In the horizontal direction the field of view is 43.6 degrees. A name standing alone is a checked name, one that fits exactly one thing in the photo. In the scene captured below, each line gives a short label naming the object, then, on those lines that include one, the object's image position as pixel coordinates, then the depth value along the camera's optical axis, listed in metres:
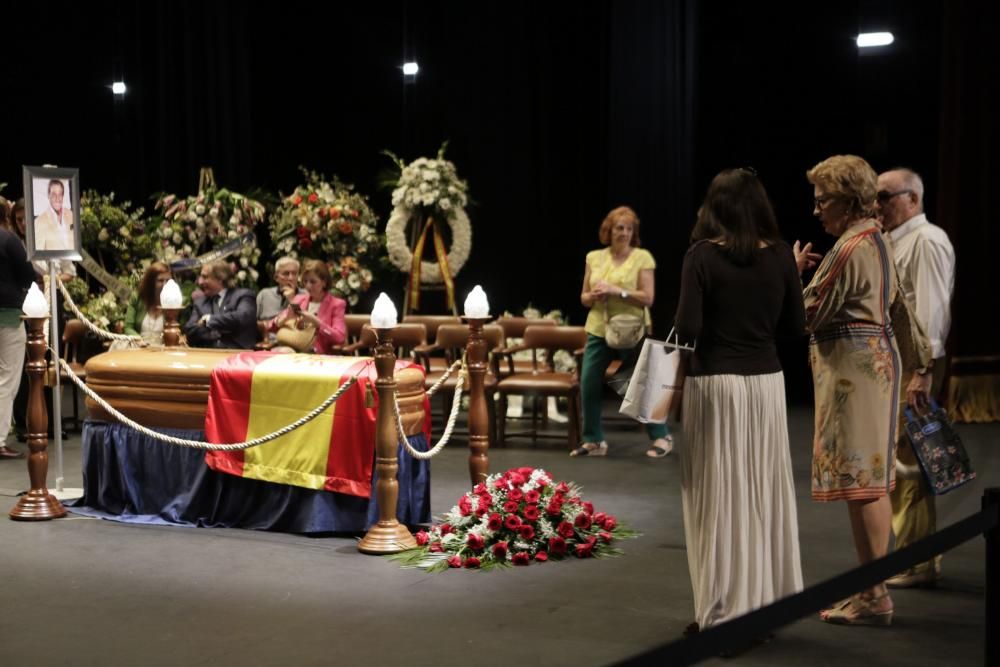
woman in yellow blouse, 7.20
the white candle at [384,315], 4.81
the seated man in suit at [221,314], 6.72
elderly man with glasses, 4.36
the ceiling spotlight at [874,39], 9.18
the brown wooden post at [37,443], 5.62
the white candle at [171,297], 6.09
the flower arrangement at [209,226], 9.16
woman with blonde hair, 3.77
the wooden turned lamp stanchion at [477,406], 5.38
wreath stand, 10.04
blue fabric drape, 5.27
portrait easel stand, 6.15
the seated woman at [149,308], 7.39
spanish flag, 5.12
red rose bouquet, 4.80
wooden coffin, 5.55
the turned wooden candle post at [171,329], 6.11
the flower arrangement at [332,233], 9.48
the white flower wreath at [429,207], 9.80
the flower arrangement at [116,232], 9.61
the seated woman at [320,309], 6.89
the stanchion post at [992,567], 2.58
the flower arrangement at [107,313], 8.84
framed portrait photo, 6.27
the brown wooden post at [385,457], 4.88
